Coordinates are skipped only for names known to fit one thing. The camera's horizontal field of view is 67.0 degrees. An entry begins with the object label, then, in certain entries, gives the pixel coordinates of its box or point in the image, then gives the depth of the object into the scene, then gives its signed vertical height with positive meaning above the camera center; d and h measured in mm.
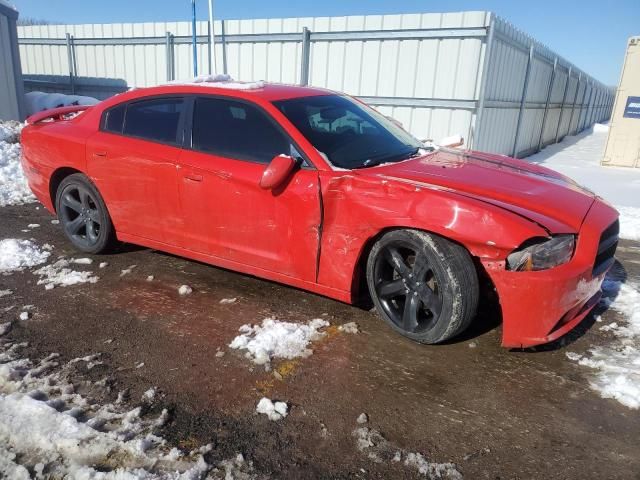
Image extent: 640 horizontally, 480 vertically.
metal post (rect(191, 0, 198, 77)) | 11255 +1034
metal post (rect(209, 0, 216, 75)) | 10938 +860
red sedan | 2678 -691
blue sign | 11891 +20
